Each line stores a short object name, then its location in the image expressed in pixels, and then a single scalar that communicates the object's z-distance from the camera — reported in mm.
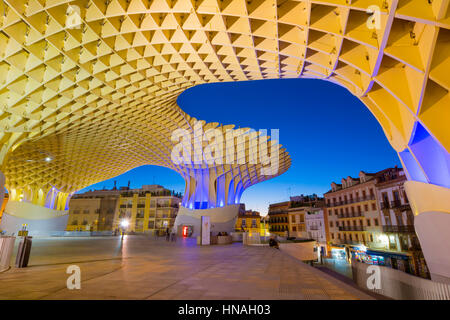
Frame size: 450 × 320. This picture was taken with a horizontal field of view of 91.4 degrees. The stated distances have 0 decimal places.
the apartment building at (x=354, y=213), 35500
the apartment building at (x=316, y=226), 48147
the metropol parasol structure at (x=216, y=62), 7461
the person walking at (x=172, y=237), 26875
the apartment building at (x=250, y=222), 73312
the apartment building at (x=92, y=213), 65500
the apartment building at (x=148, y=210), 62188
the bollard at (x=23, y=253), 8008
